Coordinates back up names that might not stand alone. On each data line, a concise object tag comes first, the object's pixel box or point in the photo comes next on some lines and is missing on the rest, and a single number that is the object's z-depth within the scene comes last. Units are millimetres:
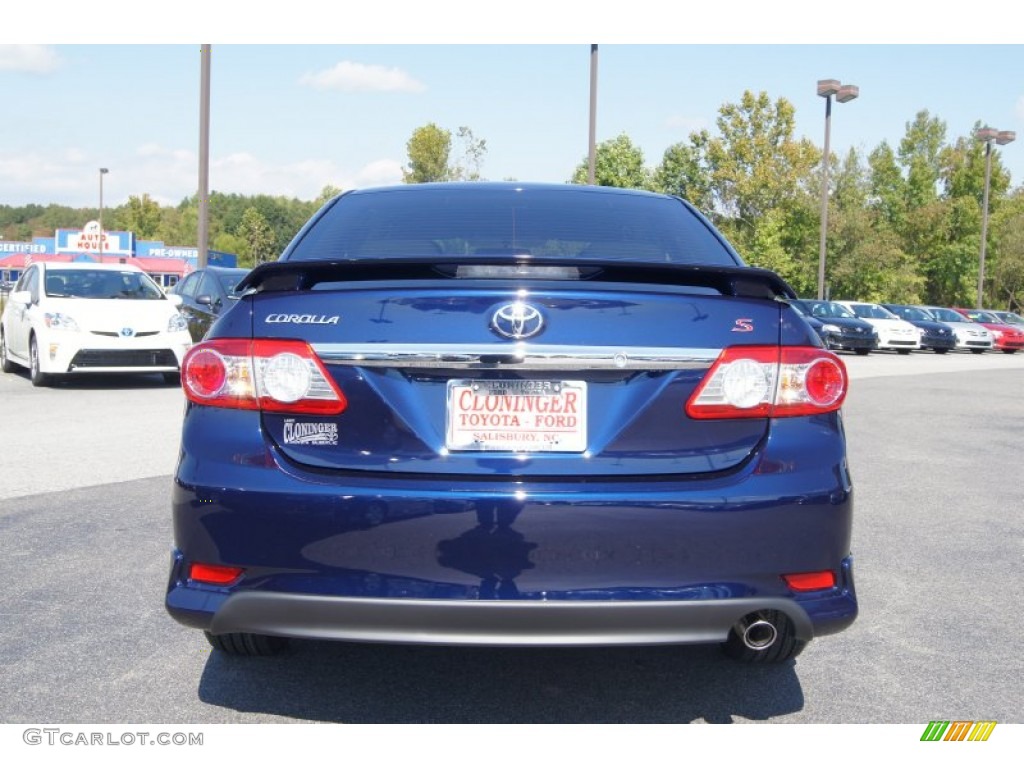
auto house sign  82438
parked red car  36844
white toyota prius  12438
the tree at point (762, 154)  52500
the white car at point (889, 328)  31156
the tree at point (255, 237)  125300
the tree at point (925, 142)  68562
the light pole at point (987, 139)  47188
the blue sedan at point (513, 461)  2705
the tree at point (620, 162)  51906
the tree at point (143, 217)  122000
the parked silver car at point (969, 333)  34594
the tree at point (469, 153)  46156
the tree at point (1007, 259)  57094
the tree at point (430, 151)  49719
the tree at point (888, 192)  62031
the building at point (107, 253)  83375
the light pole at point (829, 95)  34562
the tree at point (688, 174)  54781
